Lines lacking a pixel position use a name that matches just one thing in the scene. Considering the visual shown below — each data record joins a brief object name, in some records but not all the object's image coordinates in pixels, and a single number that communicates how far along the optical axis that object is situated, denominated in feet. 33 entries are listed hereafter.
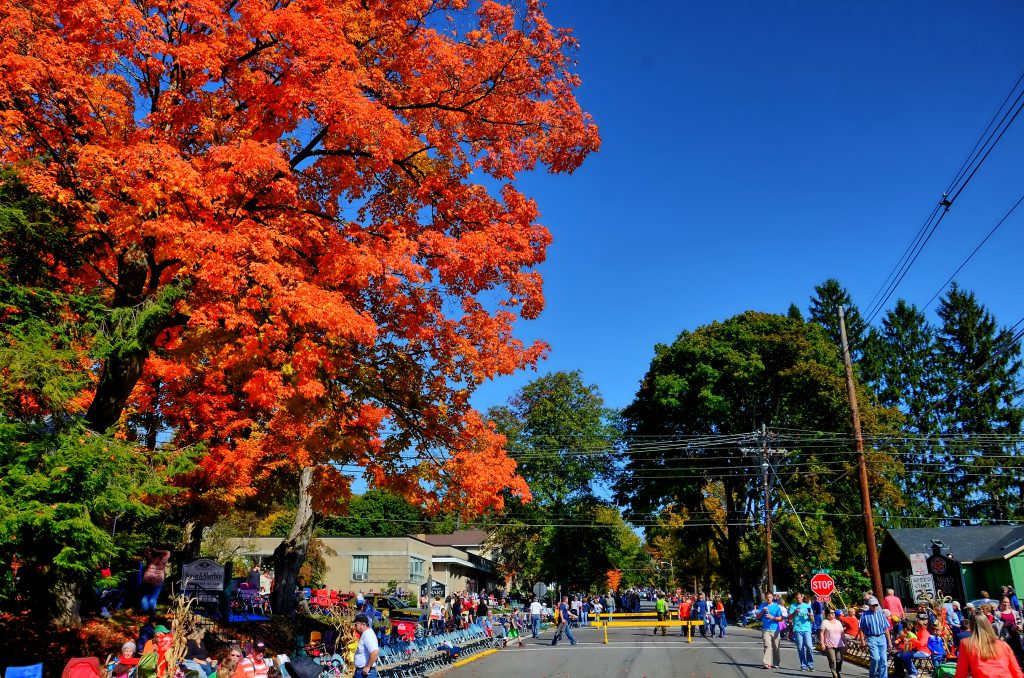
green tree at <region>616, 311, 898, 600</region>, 130.11
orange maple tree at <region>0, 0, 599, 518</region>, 33.19
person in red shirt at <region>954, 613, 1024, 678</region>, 22.59
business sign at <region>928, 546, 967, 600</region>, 56.85
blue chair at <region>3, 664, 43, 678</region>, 32.45
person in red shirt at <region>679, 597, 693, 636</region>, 98.31
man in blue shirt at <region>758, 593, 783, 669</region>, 57.16
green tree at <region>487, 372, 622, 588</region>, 158.30
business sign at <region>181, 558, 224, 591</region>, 62.54
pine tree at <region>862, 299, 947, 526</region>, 184.65
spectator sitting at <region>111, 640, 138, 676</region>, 38.19
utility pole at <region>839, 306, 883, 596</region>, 70.64
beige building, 162.20
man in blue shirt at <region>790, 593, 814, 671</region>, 55.72
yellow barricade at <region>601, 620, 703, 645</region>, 120.55
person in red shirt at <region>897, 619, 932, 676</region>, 43.65
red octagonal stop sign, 72.84
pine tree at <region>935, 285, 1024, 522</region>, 180.86
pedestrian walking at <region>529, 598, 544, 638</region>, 96.24
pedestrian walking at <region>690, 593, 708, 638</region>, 97.86
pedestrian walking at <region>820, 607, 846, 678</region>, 50.72
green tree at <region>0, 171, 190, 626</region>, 29.81
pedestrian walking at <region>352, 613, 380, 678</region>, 35.44
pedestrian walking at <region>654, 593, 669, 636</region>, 110.06
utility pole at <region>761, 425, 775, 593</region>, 112.98
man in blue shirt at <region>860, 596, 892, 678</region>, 44.57
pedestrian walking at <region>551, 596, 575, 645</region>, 84.28
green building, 105.40
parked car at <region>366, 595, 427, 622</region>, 101.60
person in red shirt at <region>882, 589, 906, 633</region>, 59.06
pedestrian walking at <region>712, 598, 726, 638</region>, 97.66
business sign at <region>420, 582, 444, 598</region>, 126.52
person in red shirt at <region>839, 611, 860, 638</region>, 58.03
